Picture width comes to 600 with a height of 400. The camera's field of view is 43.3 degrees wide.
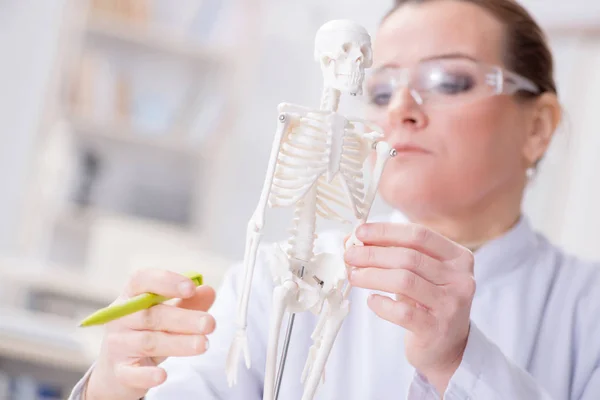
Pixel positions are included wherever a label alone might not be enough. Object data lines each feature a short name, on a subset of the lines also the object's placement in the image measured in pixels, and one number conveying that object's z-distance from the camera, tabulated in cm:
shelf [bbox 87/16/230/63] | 374
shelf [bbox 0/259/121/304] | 298
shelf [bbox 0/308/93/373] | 197
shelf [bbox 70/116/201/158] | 375
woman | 110
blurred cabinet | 372
